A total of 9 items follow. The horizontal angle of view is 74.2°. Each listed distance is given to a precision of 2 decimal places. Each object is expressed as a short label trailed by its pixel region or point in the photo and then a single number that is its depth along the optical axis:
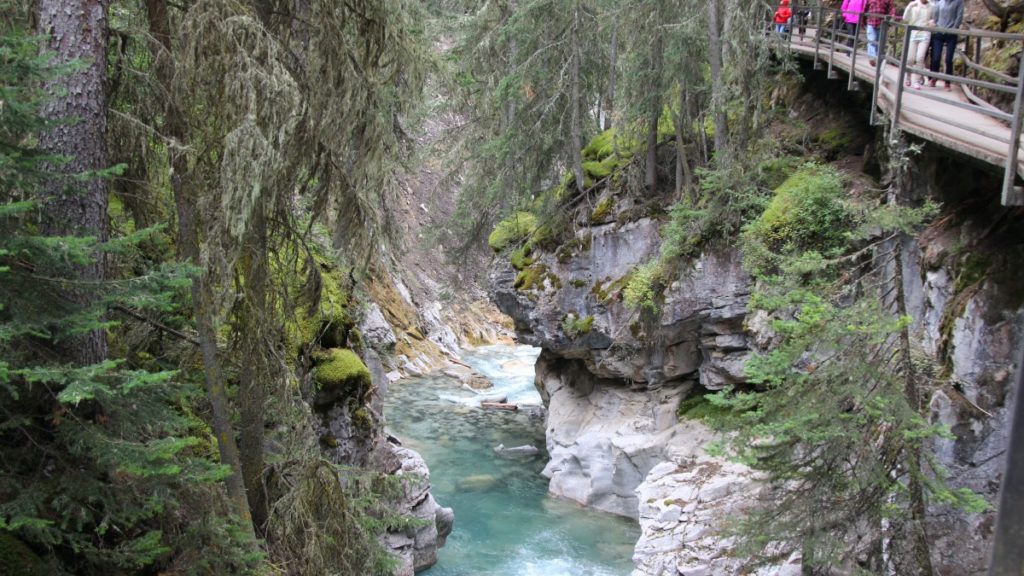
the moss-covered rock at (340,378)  9.21
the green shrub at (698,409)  14.41
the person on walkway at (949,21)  8.65
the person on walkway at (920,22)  8.88
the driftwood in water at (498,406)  22.70
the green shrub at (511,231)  19.03
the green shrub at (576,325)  16.30
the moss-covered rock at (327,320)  8.64
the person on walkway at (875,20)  11.26
